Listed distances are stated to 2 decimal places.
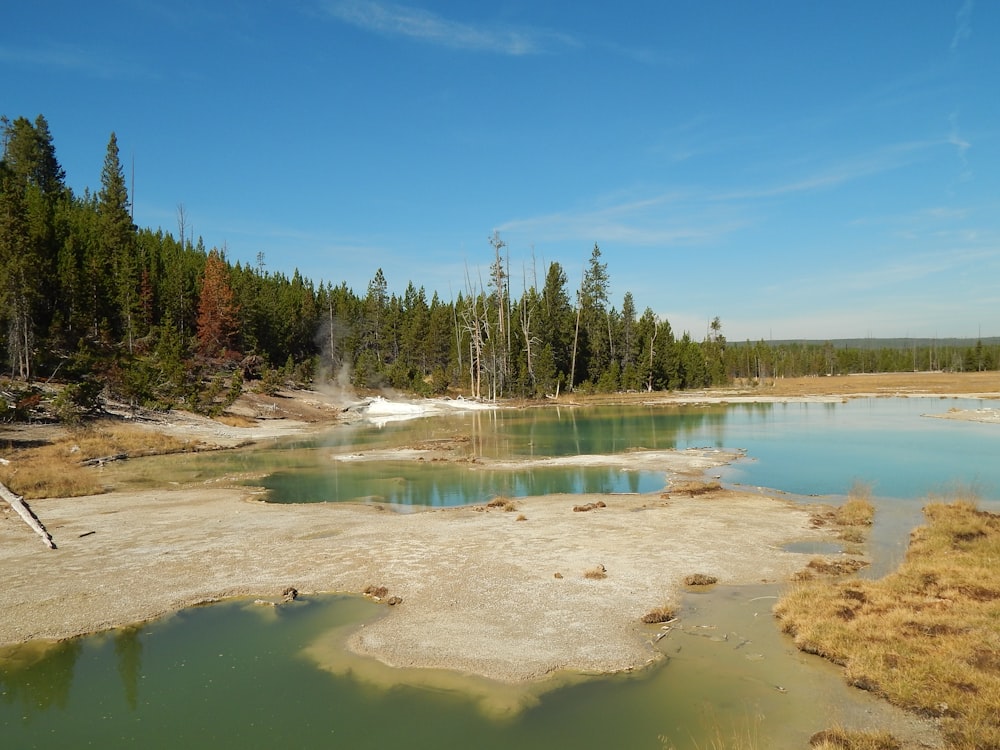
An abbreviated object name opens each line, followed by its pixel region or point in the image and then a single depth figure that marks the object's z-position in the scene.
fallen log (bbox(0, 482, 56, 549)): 16.06
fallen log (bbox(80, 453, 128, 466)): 30.78
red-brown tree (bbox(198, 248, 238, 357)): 70.25
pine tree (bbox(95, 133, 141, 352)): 62.88
